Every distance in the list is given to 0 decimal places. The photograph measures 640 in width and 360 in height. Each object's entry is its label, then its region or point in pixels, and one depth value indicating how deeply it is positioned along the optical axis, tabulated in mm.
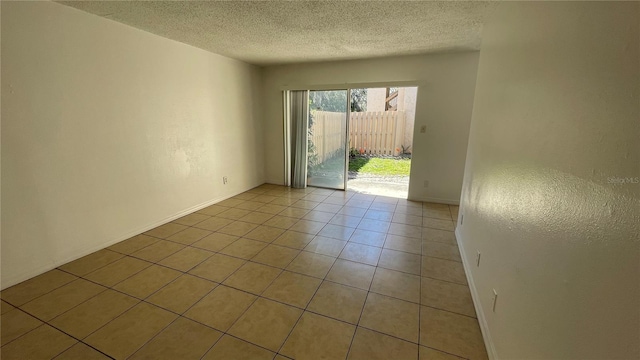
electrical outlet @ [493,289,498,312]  1495
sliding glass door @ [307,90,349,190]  4664
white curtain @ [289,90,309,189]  4773
